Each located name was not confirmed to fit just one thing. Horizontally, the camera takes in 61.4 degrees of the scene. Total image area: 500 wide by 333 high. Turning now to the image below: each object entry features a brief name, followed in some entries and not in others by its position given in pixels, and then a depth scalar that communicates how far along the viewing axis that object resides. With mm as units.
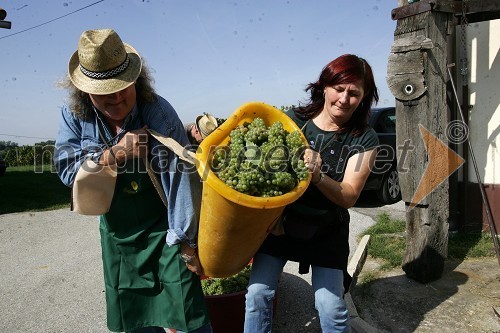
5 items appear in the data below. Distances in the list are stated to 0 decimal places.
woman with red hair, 2357
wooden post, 3791
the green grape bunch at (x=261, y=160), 1935
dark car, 7770
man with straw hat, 2051
